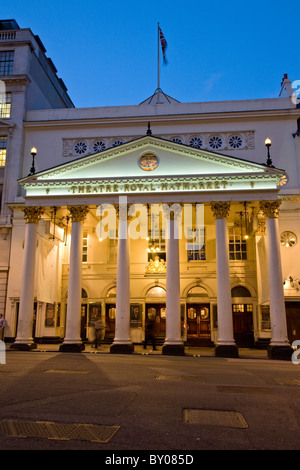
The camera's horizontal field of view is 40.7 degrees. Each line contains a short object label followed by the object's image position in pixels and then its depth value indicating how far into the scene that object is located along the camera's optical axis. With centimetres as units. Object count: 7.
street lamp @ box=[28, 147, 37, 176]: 2218
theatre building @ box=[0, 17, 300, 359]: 2033
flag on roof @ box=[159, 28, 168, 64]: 3098
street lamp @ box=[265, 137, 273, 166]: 1969
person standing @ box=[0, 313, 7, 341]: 2230
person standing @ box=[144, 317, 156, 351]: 2318
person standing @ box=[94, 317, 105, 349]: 2252
